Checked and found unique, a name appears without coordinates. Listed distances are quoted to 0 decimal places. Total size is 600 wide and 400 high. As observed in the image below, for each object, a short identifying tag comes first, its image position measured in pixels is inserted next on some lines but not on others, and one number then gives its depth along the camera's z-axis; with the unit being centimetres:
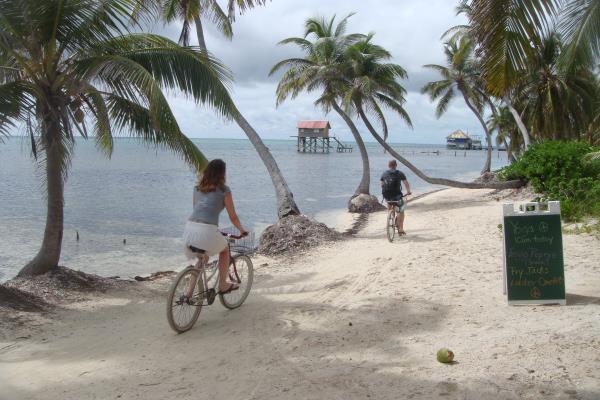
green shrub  1164
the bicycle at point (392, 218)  1144
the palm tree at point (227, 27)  1448
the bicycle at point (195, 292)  540
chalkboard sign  570
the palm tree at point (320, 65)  2189
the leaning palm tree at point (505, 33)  538
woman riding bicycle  547
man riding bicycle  1159
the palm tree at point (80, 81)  750
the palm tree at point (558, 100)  2659
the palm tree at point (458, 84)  3274
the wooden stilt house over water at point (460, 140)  14338
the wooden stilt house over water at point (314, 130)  9281
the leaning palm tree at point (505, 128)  3931
